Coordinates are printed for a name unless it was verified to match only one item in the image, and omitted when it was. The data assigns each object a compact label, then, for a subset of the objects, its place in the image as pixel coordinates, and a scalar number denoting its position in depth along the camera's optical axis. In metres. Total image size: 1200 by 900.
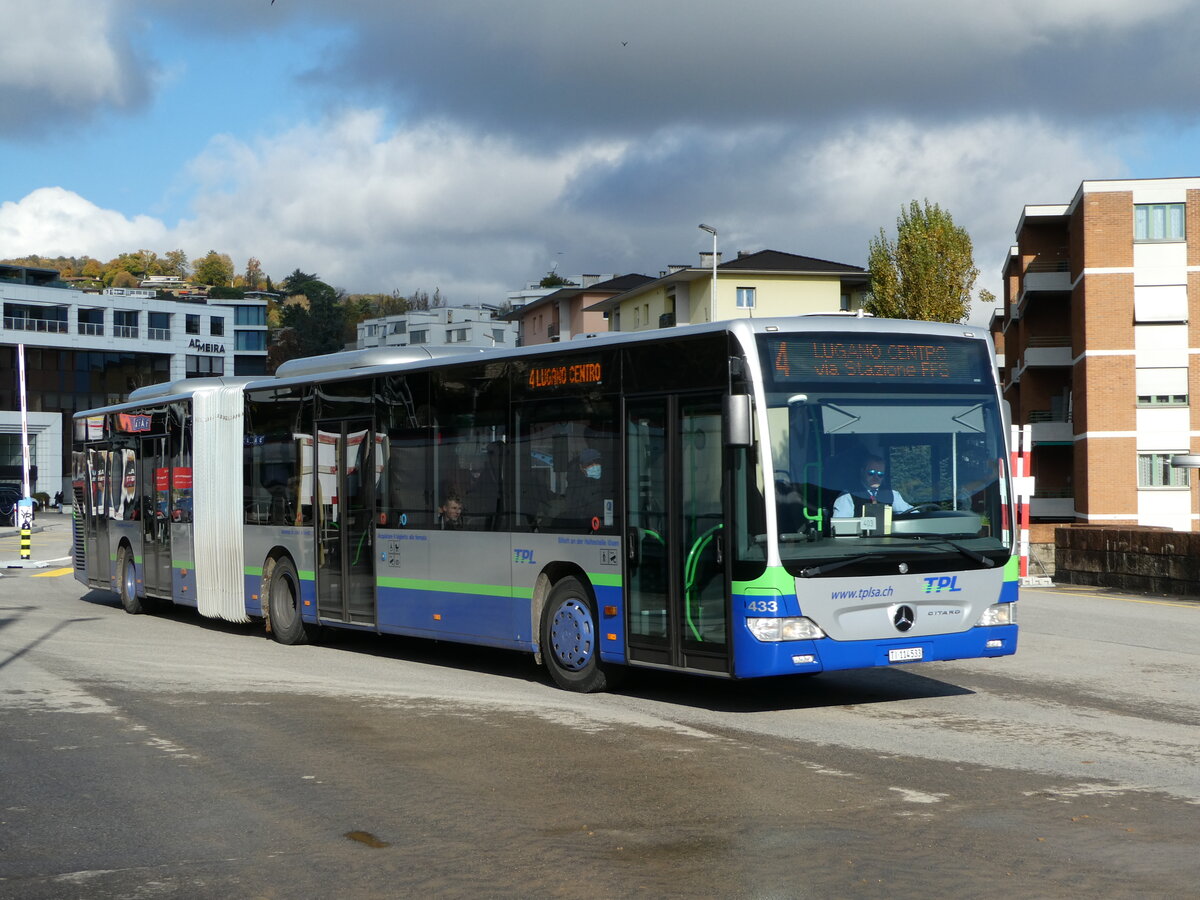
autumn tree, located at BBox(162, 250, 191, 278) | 198.00
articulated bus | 10.65
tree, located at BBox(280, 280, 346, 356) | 146.75
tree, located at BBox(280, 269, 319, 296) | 174.85
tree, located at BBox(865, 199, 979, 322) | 65.38
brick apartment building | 59.81
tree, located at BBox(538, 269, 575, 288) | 174.20
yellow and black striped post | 35.56
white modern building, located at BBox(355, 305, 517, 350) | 143.88
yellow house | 76.88
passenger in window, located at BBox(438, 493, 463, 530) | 13.89
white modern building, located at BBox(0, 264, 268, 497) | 97.19
